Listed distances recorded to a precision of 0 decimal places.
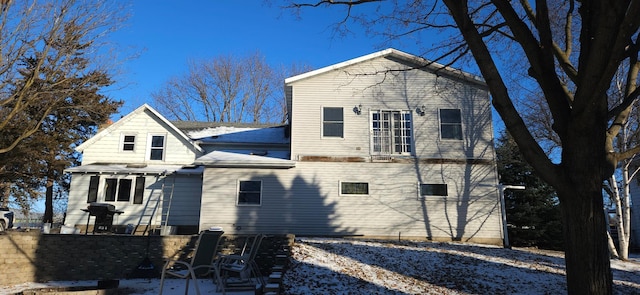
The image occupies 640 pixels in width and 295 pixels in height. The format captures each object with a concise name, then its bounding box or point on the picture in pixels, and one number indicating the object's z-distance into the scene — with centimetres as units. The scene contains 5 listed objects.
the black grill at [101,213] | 1267
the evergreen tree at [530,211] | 1873
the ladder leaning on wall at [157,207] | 1479
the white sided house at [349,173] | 1366
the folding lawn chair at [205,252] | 611
